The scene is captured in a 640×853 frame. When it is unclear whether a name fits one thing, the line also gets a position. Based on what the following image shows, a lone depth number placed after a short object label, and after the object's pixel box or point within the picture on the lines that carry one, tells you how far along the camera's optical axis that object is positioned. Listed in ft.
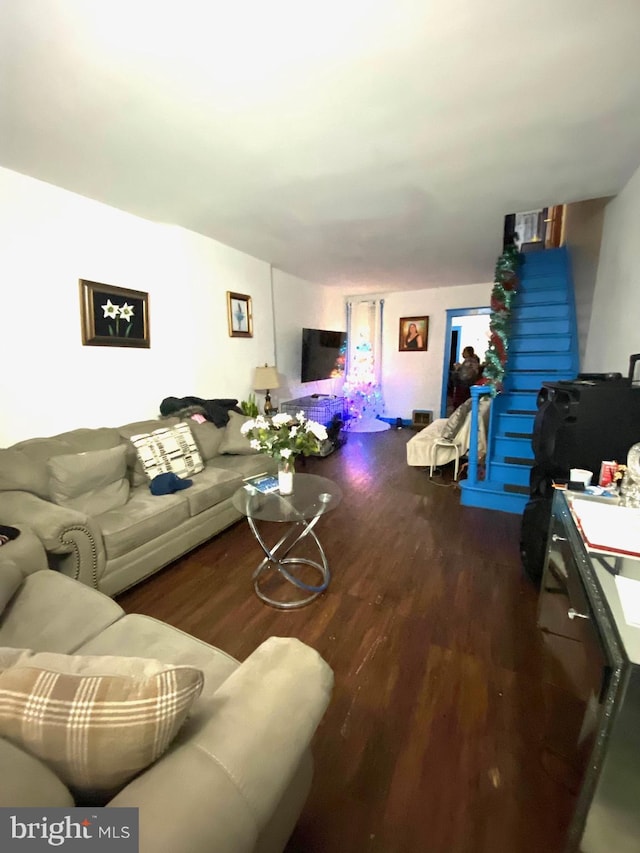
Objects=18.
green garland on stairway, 10.55
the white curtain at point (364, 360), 22.35
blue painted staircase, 10.78
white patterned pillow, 8.61
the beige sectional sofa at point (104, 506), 5.85
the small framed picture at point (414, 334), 20.93
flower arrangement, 6.97
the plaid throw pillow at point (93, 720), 1.93
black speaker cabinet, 5.74
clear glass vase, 7.14
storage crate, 16.46
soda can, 5.22
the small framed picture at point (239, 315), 12.96
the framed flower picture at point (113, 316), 8.96
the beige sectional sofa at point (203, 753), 1.76
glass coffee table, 6.52
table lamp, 13.66
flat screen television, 17.58
